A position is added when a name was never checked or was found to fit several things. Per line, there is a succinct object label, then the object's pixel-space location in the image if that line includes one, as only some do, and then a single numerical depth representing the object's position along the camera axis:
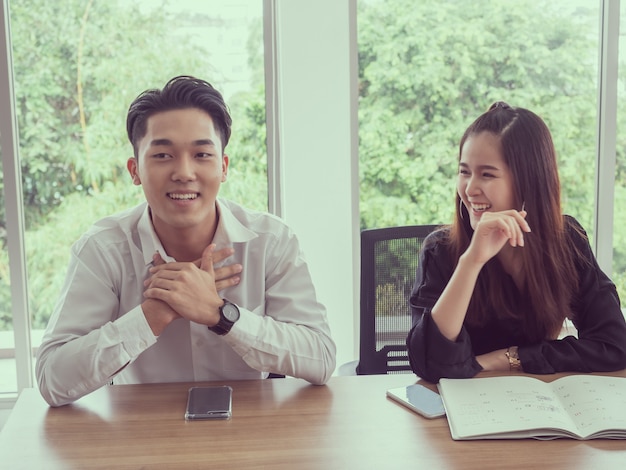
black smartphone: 1.41
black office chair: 2.07
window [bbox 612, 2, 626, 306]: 3.09
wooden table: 1.23
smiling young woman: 1.68
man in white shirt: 1.59
